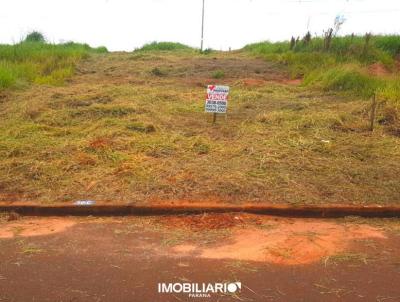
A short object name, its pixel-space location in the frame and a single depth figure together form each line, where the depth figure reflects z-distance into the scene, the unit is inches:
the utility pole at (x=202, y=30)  1112.5
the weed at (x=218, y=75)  458.4
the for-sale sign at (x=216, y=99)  258.5
